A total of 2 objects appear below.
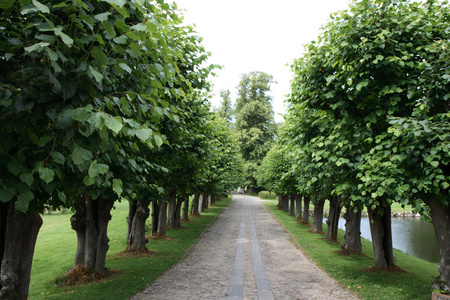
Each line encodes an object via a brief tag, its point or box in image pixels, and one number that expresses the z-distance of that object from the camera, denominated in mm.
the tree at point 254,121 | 56812
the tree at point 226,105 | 66131
